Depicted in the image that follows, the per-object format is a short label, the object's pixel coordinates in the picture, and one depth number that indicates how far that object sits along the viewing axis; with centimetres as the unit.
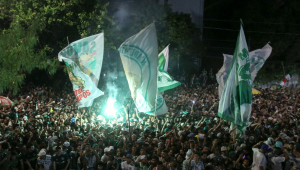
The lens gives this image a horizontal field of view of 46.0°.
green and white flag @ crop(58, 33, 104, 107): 1141
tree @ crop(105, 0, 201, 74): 2561
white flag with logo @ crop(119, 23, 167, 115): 922
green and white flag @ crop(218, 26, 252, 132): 910
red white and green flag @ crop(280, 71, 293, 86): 2331
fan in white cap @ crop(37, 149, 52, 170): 823
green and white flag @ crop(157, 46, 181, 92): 1199
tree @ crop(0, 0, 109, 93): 1994
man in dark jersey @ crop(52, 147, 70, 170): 836
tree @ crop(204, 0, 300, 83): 3022
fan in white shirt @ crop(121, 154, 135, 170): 776
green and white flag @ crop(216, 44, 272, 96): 1202
